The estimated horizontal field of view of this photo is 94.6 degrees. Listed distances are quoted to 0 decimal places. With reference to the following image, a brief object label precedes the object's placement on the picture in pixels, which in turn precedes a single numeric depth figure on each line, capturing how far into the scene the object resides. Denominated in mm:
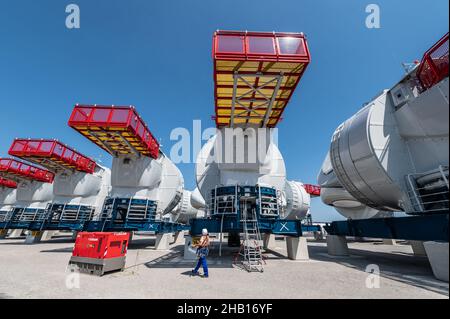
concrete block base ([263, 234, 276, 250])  19141
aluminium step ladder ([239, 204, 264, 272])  9564
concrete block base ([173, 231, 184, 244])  23000
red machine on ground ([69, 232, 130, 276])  7998
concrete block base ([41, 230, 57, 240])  24472
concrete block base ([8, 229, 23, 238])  27731
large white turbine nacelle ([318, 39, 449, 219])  8070
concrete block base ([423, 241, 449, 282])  6949
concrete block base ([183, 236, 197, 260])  11623
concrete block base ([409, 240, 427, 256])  13859
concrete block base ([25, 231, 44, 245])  20078
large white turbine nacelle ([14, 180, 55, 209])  28297
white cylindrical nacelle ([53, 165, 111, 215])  22672
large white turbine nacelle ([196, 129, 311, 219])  13805
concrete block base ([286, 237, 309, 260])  11961
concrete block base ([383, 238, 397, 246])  22031
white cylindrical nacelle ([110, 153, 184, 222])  18641
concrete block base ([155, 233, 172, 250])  16438
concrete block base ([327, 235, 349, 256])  13533
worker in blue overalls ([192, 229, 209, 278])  8016
